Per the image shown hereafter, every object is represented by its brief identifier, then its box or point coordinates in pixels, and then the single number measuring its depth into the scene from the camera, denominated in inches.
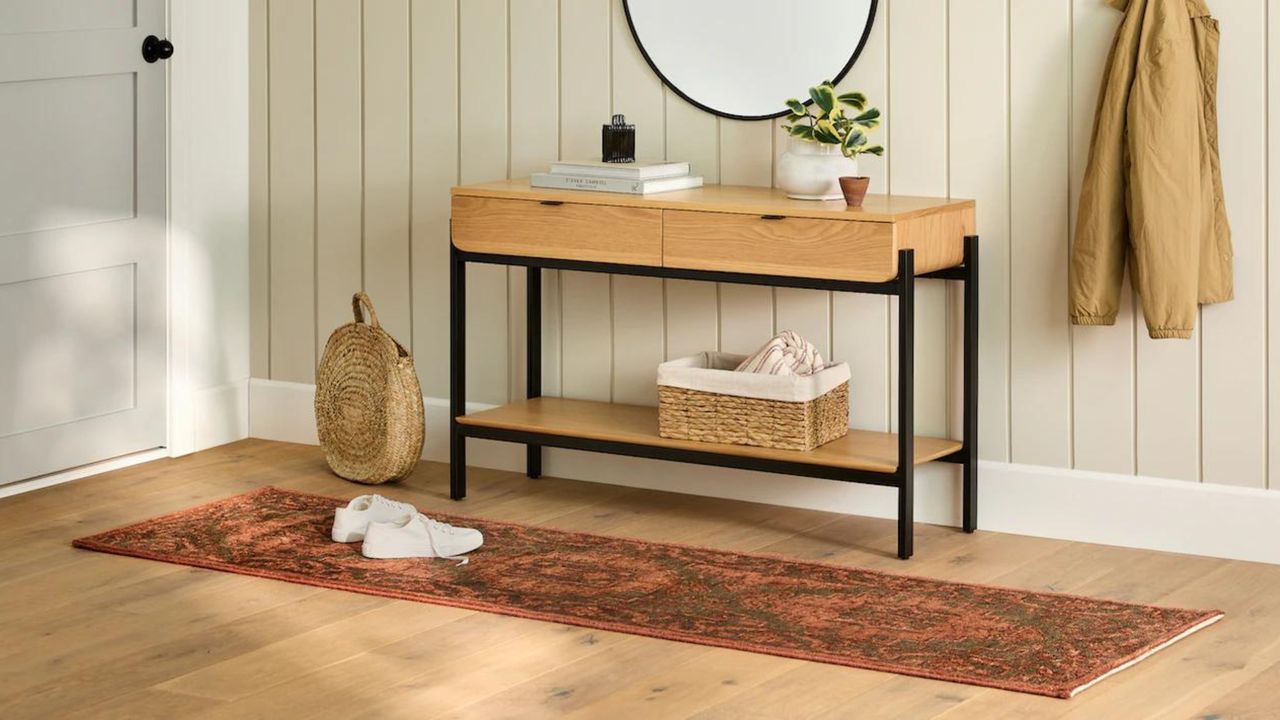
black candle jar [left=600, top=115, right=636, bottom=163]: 154.5
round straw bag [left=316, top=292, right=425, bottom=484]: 165.2
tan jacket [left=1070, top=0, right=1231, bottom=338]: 132.6
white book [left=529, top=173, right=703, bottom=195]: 148.6
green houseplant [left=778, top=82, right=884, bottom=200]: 143.2
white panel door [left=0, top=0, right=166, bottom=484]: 161.0
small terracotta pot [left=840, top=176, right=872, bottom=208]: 138.0
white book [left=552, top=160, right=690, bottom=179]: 148.9
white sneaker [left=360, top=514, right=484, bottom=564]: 140.1
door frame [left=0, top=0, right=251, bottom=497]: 177.2
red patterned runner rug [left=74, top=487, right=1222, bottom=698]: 116.1
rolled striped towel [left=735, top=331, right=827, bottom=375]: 147.3
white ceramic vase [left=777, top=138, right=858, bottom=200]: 143.5
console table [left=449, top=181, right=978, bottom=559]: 136.9
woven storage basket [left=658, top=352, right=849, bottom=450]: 143.3
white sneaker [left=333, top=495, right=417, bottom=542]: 144.5
